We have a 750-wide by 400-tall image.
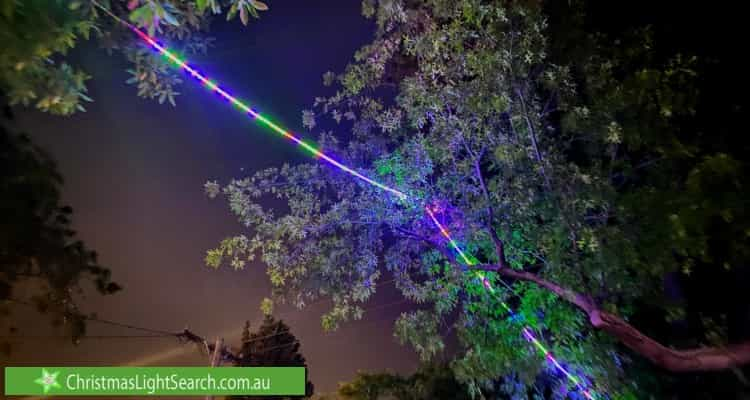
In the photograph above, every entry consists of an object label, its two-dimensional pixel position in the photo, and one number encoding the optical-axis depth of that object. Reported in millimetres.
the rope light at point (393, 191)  6117
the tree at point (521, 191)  5371
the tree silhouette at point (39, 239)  4340
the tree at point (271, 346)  21328
